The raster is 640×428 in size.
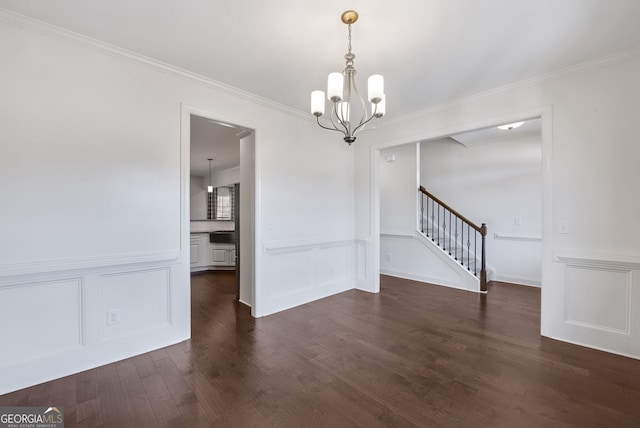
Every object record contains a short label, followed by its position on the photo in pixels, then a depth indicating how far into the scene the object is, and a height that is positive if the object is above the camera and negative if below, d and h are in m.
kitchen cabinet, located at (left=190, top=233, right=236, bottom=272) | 6.32 -0.95
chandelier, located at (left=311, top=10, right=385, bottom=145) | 2.01 +0.91
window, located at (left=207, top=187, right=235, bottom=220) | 8.69 +0.34
